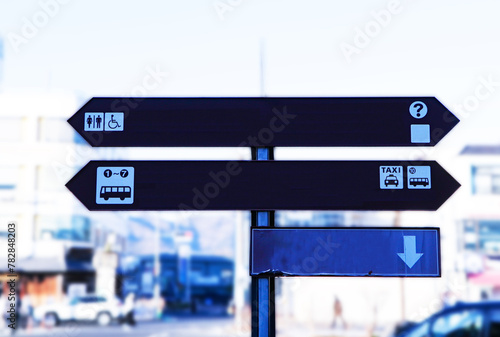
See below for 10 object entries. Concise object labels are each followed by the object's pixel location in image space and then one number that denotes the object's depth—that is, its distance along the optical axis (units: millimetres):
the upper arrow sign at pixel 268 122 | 3994
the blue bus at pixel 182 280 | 52438
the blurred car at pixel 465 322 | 9172
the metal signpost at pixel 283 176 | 3850
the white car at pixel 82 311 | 32031
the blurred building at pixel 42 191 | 38000
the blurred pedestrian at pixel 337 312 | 28775
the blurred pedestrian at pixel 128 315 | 32781
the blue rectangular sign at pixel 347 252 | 3820
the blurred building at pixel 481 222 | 35469
